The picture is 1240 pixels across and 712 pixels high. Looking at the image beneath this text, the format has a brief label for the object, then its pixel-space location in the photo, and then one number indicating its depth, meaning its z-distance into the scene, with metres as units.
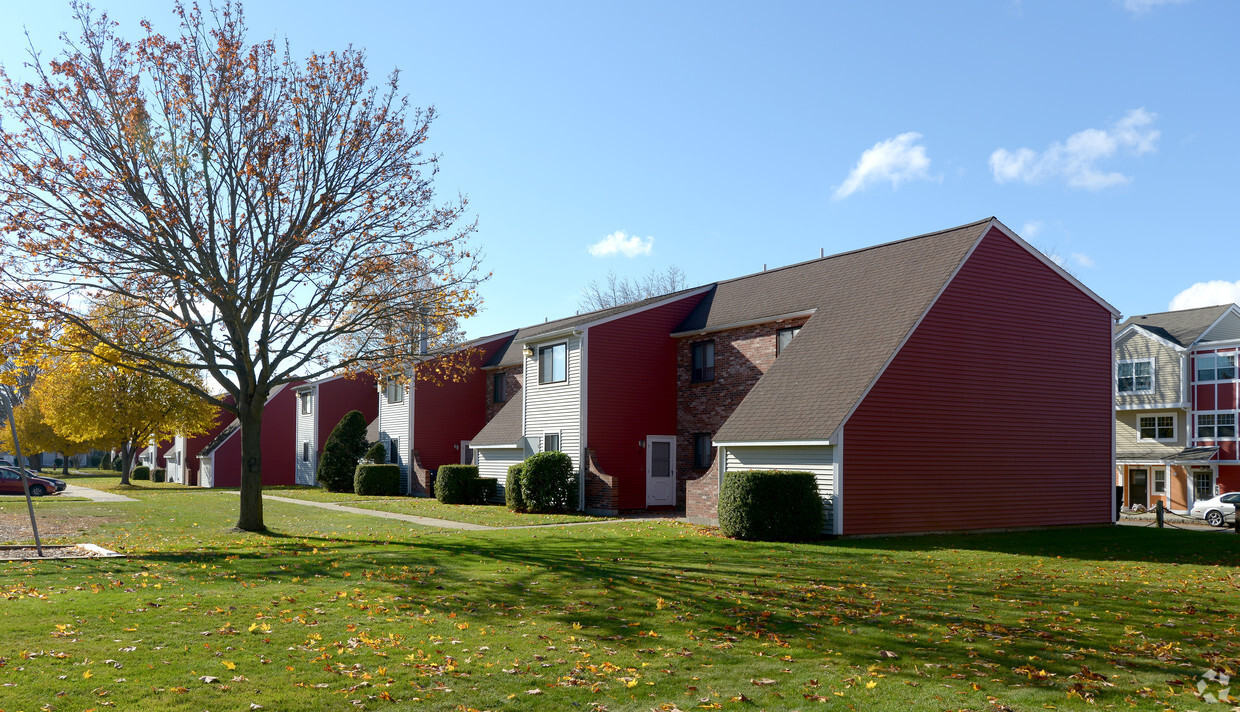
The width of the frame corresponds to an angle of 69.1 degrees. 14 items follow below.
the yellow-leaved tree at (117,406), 47.03
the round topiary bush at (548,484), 27.56
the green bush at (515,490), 28.31
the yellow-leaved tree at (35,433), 60.00
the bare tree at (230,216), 17.66
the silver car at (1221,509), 36.59
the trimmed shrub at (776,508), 19.31
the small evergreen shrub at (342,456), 42.06
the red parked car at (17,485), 37.09
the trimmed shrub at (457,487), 31.95
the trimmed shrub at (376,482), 38.41
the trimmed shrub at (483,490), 32.12
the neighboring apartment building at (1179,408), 46.59
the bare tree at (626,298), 64.19
